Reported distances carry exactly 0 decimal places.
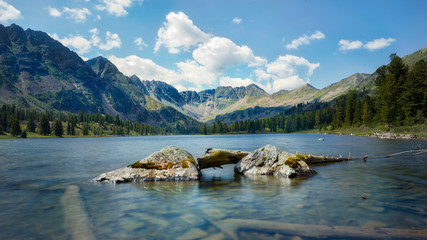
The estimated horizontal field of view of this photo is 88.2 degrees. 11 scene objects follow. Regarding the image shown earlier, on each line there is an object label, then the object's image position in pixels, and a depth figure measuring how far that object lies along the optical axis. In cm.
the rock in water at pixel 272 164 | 2189
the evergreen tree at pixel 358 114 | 13138
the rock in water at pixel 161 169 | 2025
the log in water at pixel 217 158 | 2411
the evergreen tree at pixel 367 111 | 11812
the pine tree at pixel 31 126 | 19662
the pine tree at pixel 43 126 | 19550
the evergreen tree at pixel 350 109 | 14012
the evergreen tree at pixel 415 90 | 8064
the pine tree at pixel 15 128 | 16746
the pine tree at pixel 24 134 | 17162
